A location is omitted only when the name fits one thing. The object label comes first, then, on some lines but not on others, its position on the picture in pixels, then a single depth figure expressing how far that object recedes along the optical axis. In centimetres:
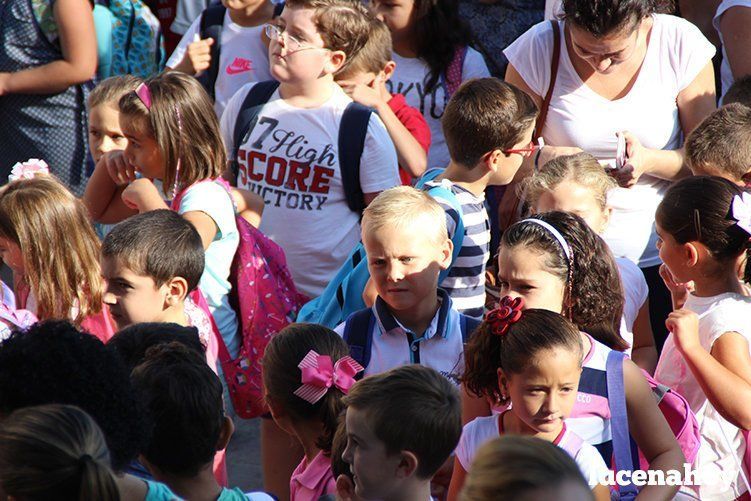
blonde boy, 655
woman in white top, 805
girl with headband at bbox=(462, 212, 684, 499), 577
